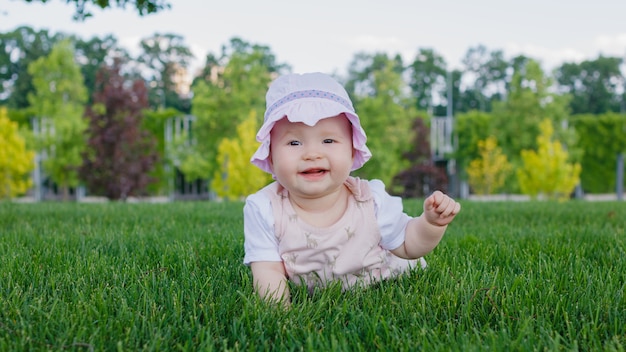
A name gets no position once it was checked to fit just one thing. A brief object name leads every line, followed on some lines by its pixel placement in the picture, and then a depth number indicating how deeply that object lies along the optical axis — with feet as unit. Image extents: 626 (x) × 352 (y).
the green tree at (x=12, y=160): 50.81
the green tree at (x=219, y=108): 60.75
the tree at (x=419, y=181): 58.59
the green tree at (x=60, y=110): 59.77
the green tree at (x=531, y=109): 64.80
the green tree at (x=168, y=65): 145.28
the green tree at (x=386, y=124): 61.16
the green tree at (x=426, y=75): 149.89
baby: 7.29
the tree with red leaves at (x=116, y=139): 49.78
